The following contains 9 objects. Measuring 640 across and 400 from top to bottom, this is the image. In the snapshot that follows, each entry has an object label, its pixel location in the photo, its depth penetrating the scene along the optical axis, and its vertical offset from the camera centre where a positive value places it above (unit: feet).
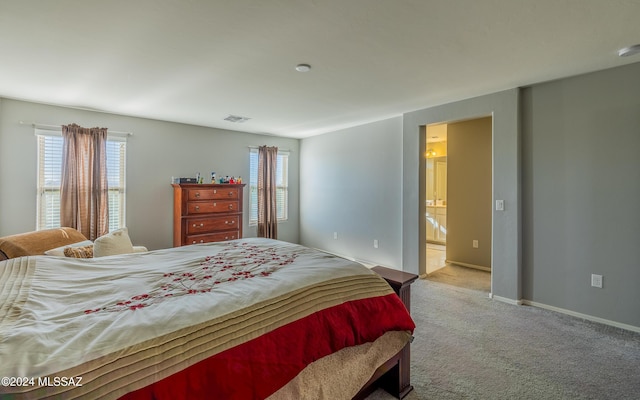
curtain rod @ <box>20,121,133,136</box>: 12.21 +3.22
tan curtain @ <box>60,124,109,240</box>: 12.70 +0.89
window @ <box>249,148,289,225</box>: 20.75 +1.22
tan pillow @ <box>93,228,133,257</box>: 8.83 -1.38
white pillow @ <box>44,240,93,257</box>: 9.06 -1.58
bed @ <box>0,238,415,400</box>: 3.04 -1.63
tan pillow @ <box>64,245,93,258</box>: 9.14 -1.65
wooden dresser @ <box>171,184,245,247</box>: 14.66 -0.60
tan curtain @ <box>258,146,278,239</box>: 19.22 +0.66
